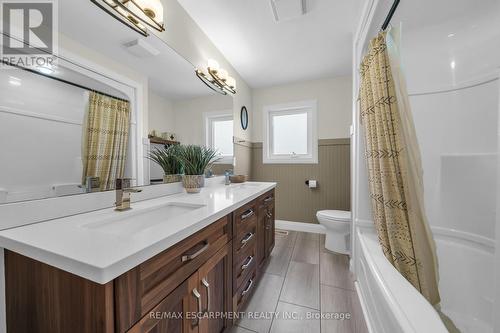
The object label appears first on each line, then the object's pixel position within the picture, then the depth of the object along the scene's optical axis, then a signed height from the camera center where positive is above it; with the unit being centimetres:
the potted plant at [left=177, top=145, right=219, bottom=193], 143 -1
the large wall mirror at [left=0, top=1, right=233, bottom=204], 68 +24
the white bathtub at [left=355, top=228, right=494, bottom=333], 63 -61
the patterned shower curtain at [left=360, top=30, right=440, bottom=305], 86 -7
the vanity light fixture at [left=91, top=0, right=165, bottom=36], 97 +84
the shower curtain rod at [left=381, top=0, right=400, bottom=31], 96 +83
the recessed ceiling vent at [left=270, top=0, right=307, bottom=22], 142 +123
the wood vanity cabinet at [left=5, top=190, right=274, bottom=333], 46 -40
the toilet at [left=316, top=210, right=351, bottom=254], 204 -74
